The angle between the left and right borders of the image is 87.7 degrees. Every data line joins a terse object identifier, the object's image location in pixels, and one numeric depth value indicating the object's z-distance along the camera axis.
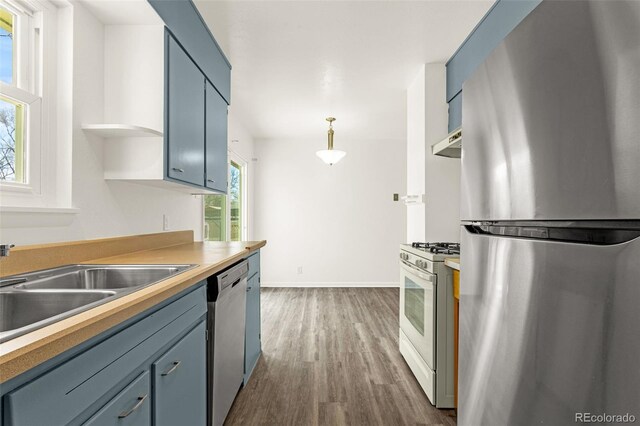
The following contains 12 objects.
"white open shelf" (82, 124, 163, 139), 1.58
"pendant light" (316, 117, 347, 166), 4.05
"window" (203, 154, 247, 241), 3.78
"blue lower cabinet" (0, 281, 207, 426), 0.62
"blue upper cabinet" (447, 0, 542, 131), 1.86
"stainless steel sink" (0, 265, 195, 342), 1.00
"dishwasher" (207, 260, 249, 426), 1.59
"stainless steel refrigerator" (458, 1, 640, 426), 0.58
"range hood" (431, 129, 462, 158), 1.95
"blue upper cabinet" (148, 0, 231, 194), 1.80
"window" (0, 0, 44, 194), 1.29
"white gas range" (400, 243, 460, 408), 2.00
